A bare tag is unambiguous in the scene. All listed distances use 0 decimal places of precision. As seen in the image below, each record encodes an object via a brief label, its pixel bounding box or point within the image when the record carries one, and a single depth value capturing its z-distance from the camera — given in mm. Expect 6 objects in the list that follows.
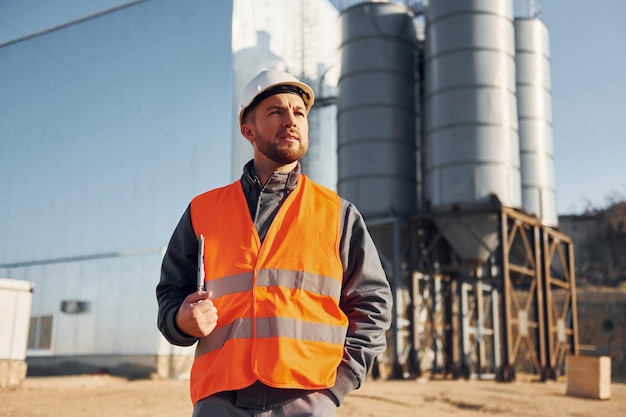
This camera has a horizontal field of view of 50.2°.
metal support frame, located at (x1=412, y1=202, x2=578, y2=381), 18297
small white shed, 14508
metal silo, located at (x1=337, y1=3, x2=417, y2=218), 19562
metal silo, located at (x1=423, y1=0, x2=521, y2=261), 18141
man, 2134
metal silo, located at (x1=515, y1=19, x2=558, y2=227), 21438
